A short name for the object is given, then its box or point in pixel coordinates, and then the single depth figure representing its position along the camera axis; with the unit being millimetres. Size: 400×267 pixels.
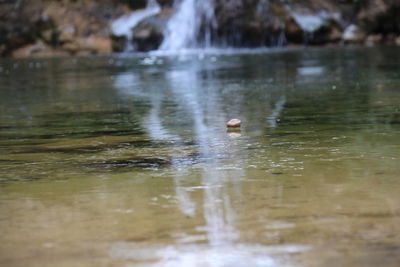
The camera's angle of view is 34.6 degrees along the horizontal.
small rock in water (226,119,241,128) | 5605
